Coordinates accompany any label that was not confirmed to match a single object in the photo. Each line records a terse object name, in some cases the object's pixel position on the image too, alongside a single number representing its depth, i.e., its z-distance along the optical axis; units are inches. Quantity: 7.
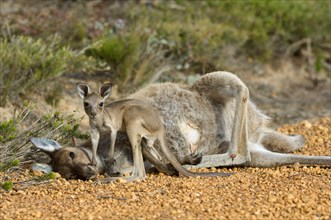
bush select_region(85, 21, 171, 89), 806.5
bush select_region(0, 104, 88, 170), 522.0
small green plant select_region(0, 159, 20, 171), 504.2
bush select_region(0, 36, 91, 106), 697.6
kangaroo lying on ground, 541.0
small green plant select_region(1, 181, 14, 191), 454.9
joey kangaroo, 478.6
